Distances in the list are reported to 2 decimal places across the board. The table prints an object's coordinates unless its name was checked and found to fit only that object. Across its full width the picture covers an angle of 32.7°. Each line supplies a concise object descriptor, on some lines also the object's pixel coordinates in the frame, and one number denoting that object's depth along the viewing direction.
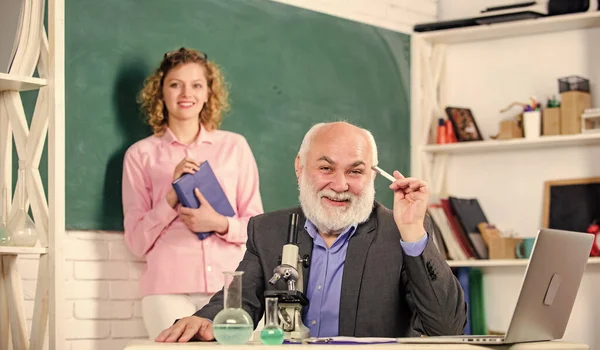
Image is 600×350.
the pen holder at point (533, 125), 5.89
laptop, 2.62
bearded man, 3.17
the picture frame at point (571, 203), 5.80
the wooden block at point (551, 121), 5.84
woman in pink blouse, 4.74
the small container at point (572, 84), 5.79
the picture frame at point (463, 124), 6.18
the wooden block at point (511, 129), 6.00
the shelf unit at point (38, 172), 4.12
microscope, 2.89
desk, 2.52
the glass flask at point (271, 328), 2.59
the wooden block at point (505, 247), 5.89
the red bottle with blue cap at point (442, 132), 6.23
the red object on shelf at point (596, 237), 5.61
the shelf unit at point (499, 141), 5.92
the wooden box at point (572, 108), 5.75
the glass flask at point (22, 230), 4.06
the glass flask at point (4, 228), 4.05
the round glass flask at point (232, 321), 2.59
